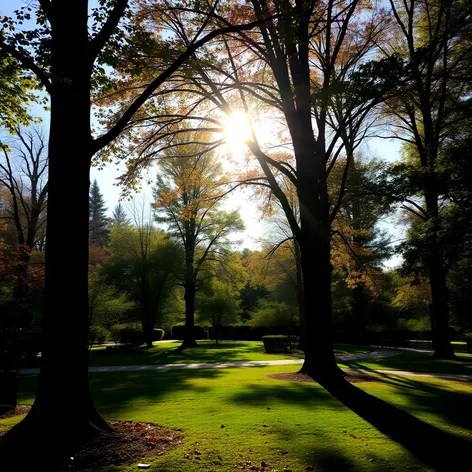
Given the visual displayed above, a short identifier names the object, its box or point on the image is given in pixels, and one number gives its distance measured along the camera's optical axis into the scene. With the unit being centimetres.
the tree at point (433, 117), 1271
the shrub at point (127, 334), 2741
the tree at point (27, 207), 2069
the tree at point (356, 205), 1641
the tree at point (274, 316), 3272
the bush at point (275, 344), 2472
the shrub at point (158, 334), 3927
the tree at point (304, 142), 1164
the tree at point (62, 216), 532
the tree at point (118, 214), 8464
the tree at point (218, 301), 3256
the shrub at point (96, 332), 2004
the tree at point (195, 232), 2880
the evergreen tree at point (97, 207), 8295
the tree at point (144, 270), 2883
